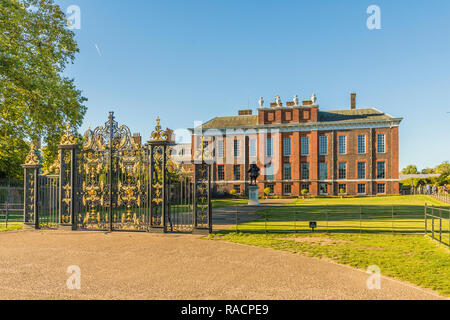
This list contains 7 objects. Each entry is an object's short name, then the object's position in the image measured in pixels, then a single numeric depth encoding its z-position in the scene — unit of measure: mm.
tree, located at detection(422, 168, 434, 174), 88712
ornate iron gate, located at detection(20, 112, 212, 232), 12844
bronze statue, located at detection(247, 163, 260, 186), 32562
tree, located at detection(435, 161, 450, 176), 65162
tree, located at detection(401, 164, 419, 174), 96381
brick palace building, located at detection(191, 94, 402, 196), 46991
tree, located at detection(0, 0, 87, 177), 18281
